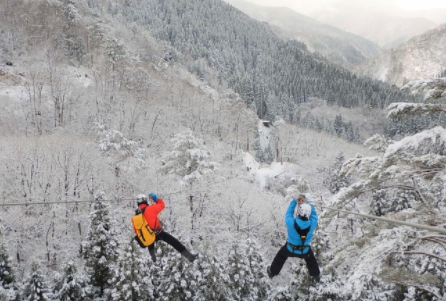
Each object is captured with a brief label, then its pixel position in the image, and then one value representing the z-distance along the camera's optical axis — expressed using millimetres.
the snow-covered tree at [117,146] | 25875
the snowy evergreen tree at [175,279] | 16672
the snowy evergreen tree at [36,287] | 14367
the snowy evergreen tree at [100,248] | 17062
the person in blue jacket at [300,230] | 6059
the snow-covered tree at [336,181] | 37406
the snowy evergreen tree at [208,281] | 16703
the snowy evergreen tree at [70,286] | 15109
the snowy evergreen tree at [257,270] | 18312
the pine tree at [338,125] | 76850
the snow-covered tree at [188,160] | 24547
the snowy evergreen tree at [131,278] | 15430
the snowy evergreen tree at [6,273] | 15203
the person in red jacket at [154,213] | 7176
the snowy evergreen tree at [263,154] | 50469
